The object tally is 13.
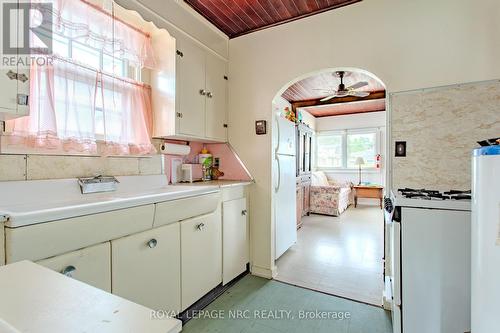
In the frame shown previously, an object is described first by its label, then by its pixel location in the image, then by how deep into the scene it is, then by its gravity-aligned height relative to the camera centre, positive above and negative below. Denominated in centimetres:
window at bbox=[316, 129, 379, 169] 665 +48
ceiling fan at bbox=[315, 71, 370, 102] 374 +124
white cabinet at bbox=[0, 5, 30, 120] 109 +34
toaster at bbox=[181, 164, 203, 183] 253 -9
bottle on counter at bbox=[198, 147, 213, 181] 276 +2
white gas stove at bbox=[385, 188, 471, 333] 115 -48
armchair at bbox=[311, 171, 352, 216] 521 -76
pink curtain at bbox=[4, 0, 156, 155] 146 +46
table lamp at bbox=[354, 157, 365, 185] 649 +11
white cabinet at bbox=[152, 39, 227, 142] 215 +64
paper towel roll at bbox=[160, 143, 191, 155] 226 +15
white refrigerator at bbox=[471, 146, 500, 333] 83 -27
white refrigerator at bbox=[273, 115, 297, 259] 274 -26
